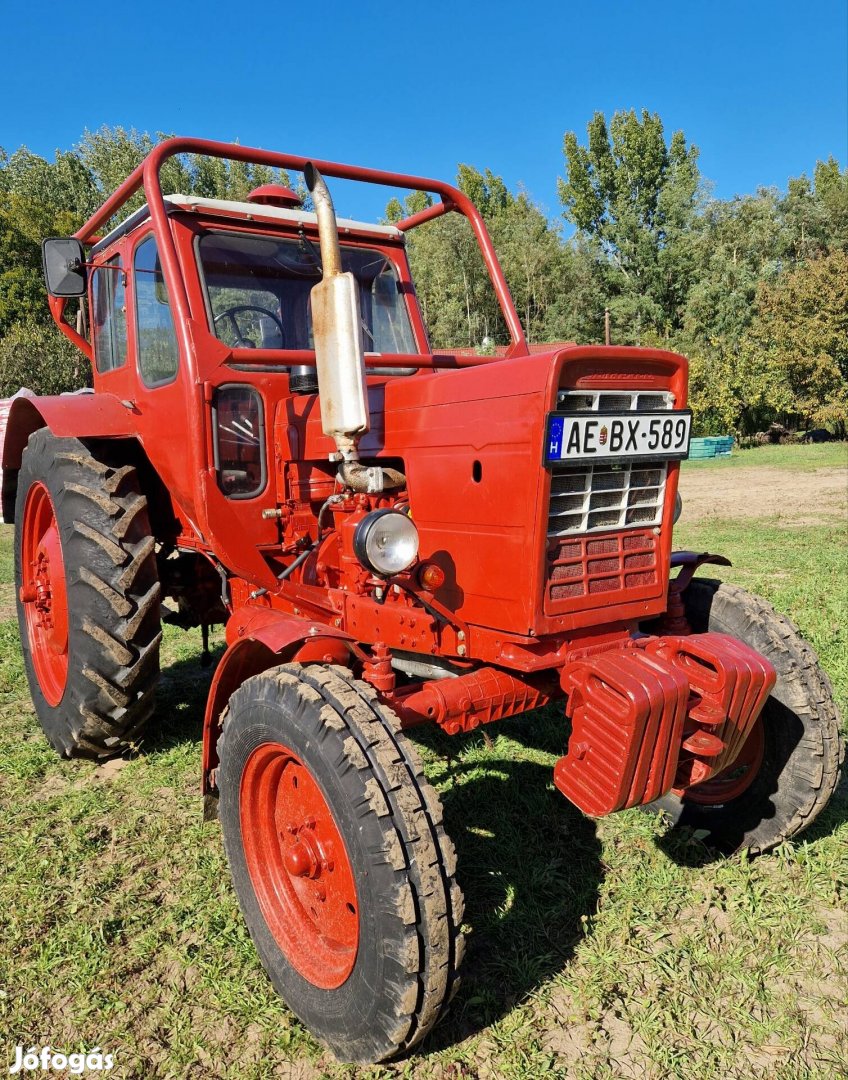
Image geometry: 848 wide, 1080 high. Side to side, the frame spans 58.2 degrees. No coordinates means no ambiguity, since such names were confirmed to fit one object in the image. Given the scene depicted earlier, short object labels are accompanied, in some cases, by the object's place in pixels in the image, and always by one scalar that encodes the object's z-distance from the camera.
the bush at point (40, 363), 20.03
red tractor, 2.11
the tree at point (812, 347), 25.06
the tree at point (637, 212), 33.81
